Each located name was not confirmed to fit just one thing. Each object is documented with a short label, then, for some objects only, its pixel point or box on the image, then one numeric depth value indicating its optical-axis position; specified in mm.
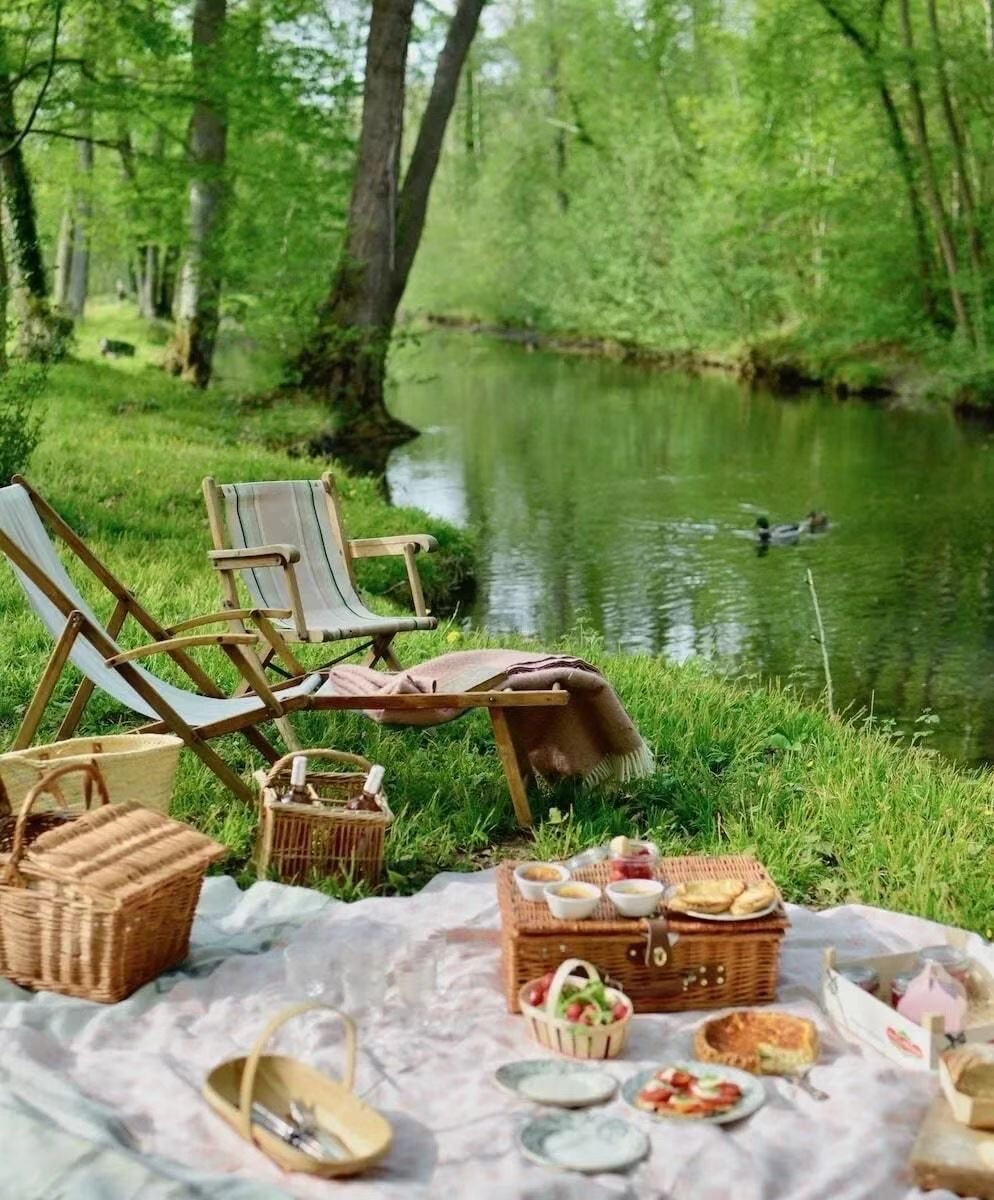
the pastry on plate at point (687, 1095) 2723
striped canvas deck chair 5289
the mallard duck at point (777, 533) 11945
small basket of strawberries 2979
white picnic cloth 2527
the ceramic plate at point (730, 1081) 2715
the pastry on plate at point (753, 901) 3295
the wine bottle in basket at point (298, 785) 4043
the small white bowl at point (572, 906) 3273
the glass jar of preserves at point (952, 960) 3182
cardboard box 2879
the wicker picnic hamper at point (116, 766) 3855
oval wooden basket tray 2549
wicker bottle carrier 3965
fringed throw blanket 4551
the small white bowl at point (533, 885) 3355
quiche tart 2924
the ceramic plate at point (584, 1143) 2580
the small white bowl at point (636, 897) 3297
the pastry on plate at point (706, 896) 3318
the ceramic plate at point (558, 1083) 2799
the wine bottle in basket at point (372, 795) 4051
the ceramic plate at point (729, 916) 3268
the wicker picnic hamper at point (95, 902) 3207
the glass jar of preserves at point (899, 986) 3107
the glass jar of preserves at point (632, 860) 3480
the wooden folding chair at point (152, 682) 4250
